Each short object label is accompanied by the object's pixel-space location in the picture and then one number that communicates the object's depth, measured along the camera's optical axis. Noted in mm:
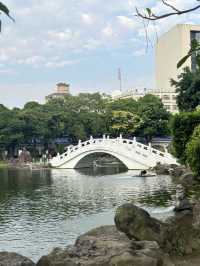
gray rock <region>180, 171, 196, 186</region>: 30008
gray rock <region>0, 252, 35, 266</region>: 8398
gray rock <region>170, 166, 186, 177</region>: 36741
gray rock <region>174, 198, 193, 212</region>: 16855
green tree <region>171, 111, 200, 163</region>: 30812
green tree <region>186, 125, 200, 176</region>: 24812
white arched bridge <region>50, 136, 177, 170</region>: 45438
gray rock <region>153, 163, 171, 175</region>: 39969
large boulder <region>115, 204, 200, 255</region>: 10852
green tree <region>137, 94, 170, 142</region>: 67562
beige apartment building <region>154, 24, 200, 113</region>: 88688
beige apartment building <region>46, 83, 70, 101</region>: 150112
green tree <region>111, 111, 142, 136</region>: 68812
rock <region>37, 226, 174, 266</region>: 7766
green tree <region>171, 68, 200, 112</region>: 41375
